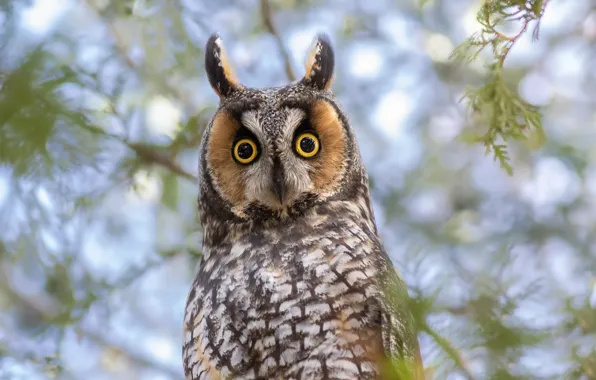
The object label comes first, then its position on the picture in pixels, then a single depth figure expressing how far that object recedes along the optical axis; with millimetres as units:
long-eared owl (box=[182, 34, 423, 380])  4773
